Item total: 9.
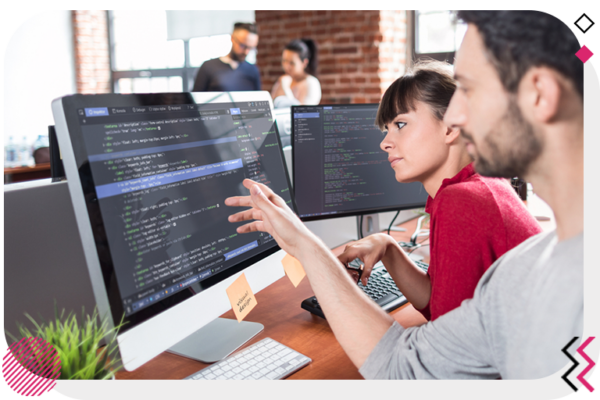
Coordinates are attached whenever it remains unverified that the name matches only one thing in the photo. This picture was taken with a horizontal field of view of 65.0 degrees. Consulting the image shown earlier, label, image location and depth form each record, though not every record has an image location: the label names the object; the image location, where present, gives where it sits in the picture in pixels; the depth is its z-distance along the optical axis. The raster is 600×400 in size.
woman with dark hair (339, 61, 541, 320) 0.80
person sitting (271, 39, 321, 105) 3.89
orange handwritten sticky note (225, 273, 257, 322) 0.87
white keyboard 0.77
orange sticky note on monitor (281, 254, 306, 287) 1.02
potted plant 0.63
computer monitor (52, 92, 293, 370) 0.67
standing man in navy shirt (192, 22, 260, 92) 3.49
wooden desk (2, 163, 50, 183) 3.35
